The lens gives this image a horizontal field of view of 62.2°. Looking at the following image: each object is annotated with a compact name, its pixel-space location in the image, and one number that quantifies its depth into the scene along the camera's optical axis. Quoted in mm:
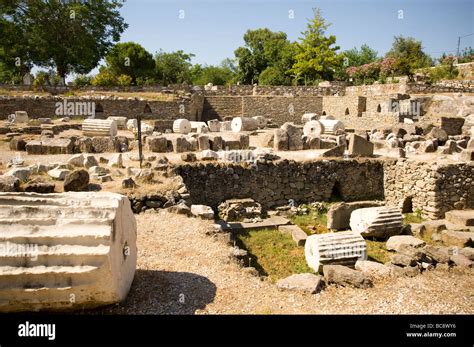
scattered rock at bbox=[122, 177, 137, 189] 9289
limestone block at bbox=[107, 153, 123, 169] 11734
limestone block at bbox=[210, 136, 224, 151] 15000
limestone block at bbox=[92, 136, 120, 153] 14420
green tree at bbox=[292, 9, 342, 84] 37281
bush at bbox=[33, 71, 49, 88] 26666
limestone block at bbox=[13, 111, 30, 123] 19953
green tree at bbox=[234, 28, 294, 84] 41000
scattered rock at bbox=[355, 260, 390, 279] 6391
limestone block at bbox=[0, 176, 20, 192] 7967
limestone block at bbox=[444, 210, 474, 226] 11164
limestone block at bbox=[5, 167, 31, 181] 9164
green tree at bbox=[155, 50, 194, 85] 48906
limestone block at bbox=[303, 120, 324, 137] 18297
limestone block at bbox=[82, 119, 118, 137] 16609
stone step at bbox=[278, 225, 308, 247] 9641
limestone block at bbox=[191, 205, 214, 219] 8836
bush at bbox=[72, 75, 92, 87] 40809
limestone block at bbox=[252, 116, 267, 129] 23770
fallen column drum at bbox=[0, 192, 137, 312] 3898
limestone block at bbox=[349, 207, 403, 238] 9866
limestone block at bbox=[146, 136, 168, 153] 14484
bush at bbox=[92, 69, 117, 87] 32562
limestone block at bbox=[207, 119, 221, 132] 21344
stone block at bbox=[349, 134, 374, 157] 14344
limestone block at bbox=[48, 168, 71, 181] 9688
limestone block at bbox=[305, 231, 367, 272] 7416
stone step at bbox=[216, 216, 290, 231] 10409
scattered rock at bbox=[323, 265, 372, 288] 5809
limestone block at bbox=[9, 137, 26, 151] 14252
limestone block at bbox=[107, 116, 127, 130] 20719
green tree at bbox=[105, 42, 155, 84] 41062
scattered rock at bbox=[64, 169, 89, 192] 8570
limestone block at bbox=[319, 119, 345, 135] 18056
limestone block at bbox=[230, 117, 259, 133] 21194
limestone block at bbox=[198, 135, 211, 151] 14844
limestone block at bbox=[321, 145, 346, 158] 14219
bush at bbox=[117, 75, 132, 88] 32875
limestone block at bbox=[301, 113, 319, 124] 24966
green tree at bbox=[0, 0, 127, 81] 30486
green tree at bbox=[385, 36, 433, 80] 32406
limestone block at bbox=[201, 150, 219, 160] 13102
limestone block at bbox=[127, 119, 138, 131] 19784
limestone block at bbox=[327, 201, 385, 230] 10956
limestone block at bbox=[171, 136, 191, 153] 14688
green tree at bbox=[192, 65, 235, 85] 50438
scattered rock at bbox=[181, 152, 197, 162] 12750
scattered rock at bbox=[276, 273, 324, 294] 5590
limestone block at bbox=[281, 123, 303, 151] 15555
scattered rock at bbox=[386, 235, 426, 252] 8500
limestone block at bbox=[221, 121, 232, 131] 22219
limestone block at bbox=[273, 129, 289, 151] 15398
